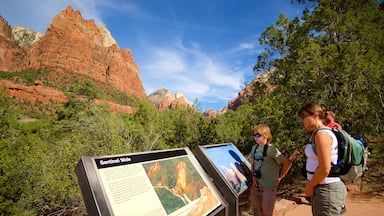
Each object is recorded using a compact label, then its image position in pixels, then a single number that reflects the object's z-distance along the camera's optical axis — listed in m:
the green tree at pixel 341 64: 6.06
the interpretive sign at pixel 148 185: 1.72
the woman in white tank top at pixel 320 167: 2.07
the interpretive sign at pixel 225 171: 3.20
